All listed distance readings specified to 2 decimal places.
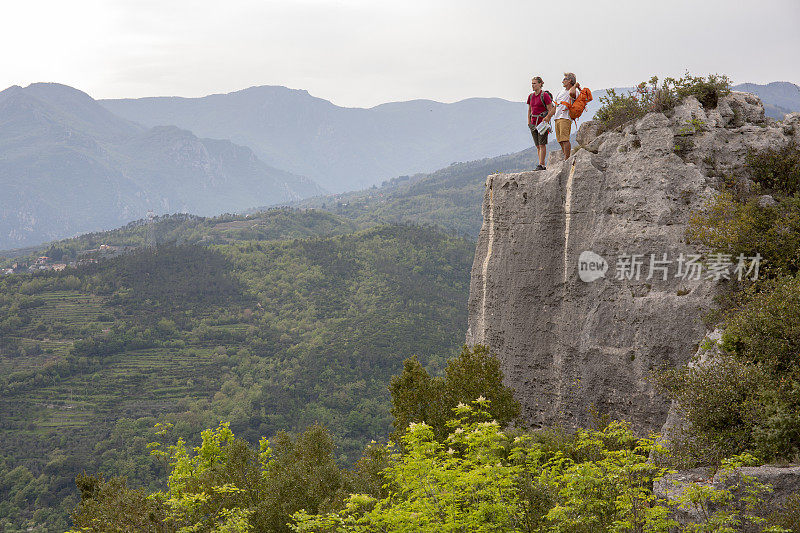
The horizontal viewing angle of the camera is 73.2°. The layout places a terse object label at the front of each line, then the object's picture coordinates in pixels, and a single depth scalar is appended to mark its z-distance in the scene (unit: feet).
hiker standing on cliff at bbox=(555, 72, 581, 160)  51.44
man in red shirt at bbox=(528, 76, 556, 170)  51.85
